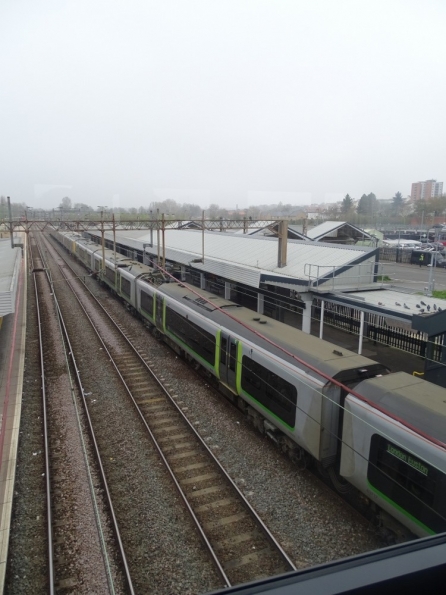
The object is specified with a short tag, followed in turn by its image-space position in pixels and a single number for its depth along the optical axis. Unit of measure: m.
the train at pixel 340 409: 4.79
